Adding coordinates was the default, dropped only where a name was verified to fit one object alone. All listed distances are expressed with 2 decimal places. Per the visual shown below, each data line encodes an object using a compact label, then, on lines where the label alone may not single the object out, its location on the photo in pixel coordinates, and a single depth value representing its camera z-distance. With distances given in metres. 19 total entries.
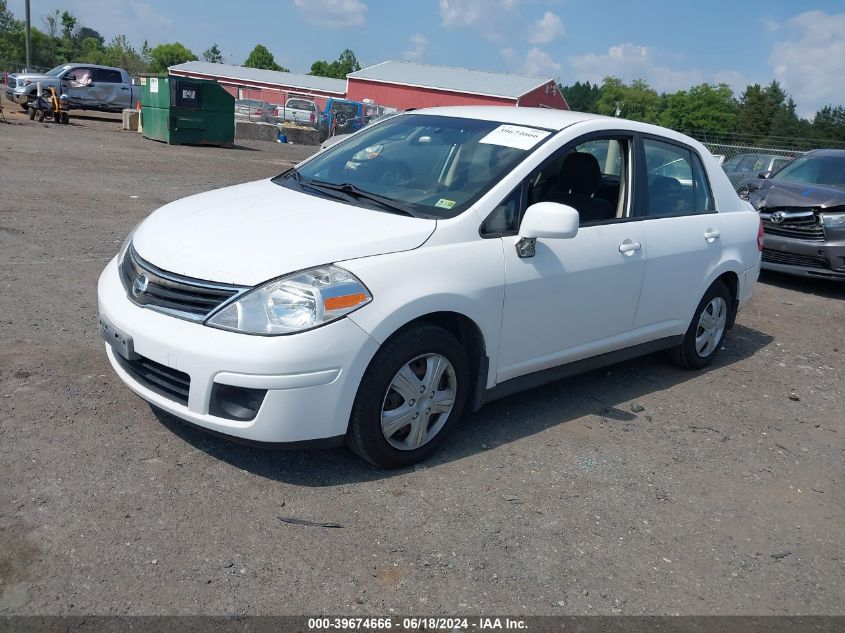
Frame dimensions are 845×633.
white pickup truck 35.59
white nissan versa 3.36
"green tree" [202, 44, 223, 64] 131.24
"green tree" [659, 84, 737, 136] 100.69
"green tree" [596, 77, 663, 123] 121.25
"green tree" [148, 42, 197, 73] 116.69
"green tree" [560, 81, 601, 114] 141.38
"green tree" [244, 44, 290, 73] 122.75
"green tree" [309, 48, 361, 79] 127.12
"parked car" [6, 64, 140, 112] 27.12
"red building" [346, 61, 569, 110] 58.31
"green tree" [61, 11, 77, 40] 93.81
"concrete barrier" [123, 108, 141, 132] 24.28
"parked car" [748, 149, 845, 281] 9.16
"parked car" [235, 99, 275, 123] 34.96
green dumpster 21.02
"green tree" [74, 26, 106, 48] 112.66
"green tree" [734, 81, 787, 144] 75.56
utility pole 44.36
